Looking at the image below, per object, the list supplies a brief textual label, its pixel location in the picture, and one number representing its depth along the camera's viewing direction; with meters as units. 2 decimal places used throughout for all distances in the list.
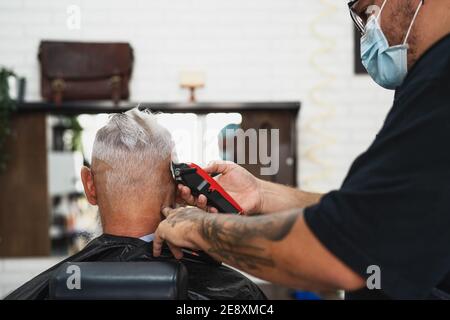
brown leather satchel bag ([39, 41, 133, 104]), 3.44
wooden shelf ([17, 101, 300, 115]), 3.29
